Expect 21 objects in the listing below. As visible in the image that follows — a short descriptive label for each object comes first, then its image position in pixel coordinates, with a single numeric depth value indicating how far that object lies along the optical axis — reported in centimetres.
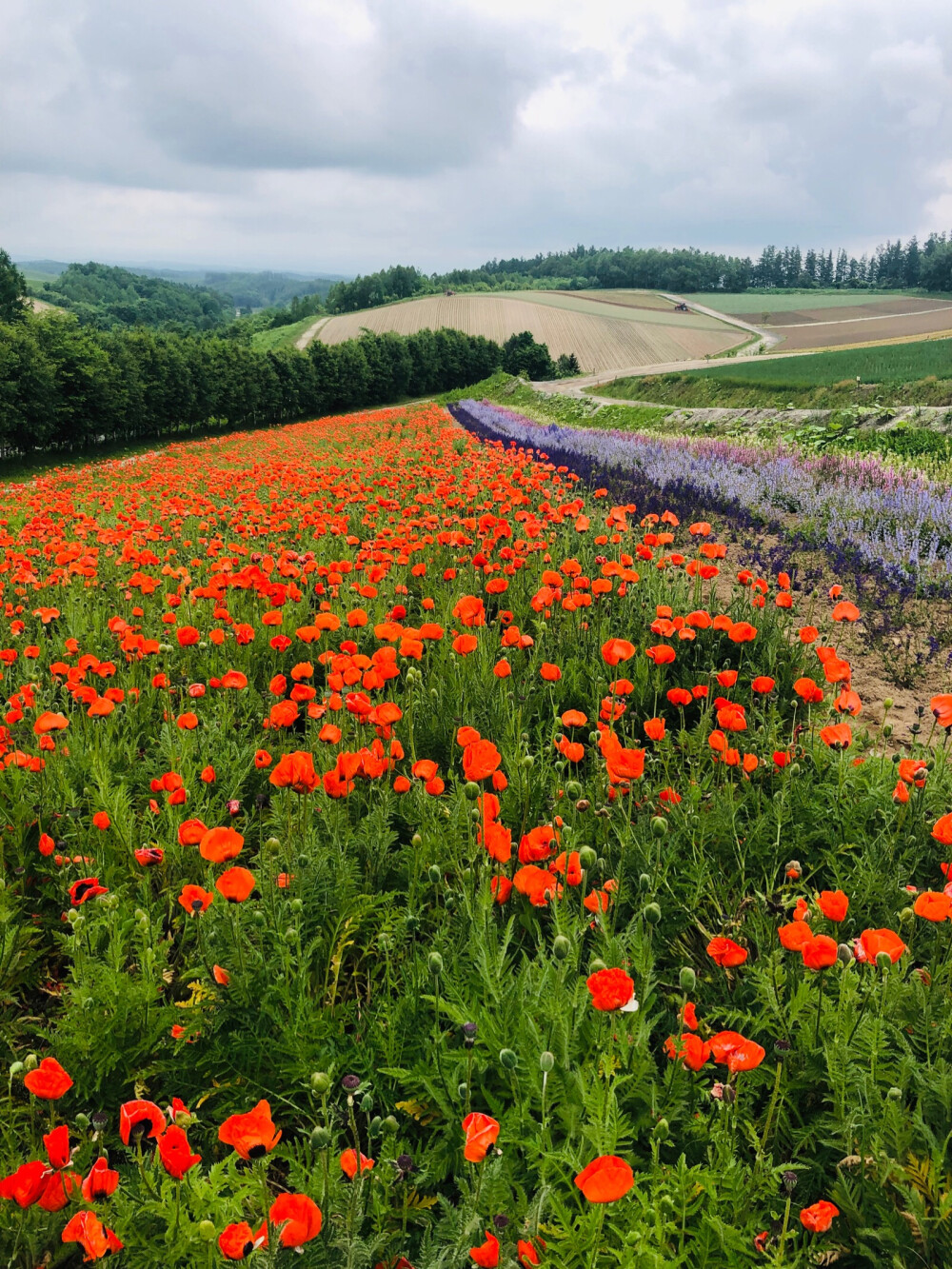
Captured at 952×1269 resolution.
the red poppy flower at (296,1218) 113
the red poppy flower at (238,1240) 114
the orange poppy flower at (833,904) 162
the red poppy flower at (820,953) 146
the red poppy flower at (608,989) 140
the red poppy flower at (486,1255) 117
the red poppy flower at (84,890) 211
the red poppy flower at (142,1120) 129
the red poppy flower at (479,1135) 110
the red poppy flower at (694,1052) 145
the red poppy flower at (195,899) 184
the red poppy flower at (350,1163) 133
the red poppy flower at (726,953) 165
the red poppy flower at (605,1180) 100
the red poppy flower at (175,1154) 123
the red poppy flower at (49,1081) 135
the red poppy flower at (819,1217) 125
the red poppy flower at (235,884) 160
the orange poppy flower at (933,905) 161
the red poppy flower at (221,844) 170
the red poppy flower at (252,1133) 126
